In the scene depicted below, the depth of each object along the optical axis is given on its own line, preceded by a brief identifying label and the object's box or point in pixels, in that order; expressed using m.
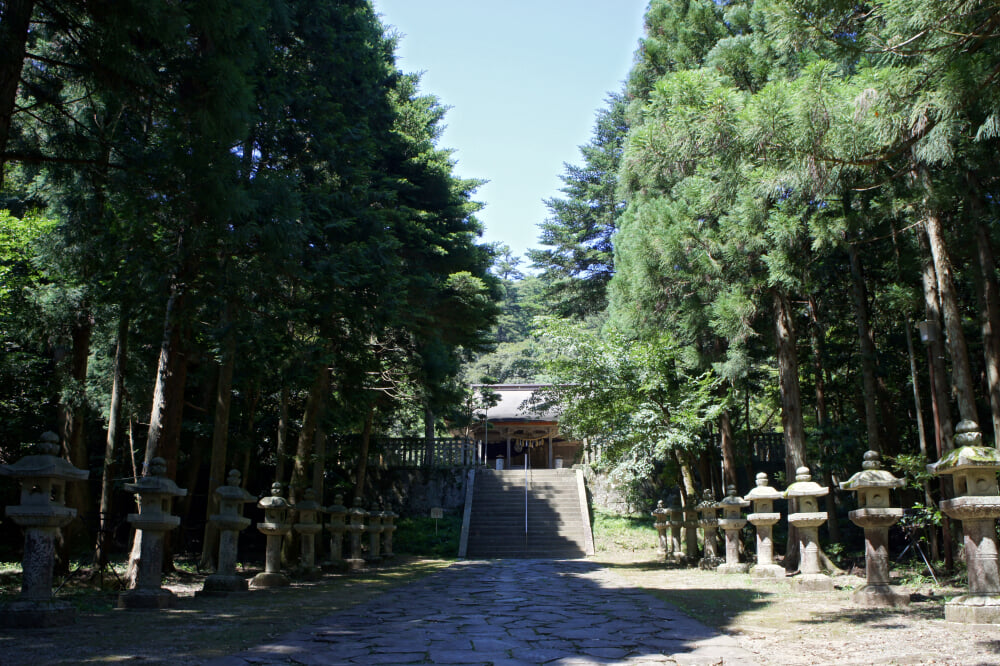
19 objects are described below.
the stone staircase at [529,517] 17.67
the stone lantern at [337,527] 11.77
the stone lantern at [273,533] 8.88
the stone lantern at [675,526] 13.00
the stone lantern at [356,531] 12.66
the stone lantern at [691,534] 12.20
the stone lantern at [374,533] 14.53
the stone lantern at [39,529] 5.22
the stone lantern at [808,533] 7.59
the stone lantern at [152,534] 6.59
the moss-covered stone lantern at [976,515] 5.21
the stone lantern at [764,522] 8.95
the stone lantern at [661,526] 14.38
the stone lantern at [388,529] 15.58
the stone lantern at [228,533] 7.94
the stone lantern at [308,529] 10.16
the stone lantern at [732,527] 10.23
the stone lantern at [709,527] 11.20
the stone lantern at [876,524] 6.37
